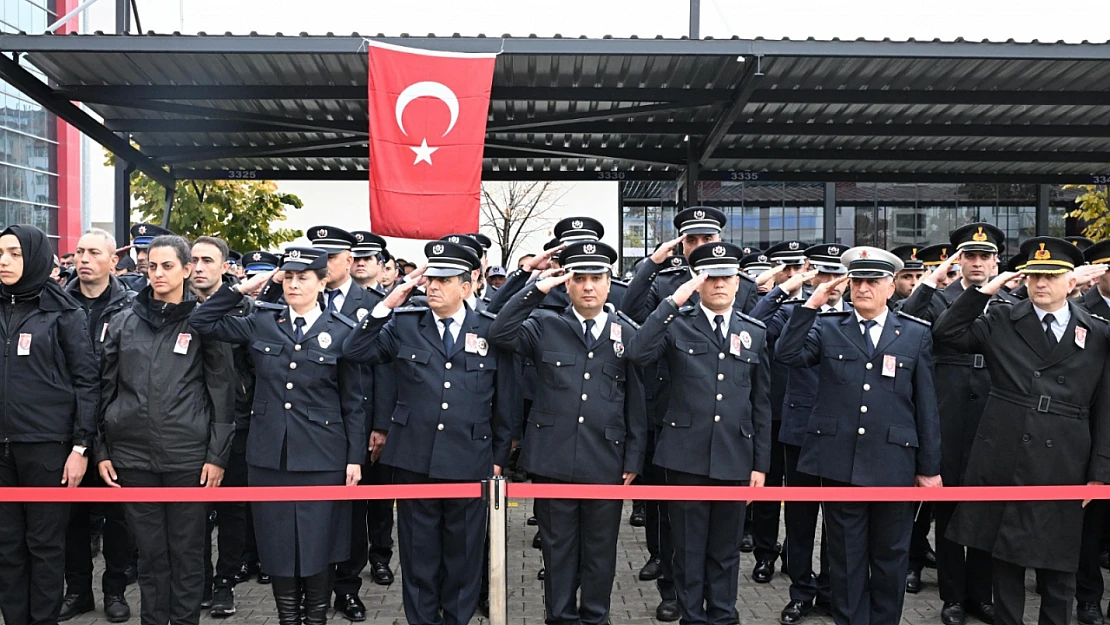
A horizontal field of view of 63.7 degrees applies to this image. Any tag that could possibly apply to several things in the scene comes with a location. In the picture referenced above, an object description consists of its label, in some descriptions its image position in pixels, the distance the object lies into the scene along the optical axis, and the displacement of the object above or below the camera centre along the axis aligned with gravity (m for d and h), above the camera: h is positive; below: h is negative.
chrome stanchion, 4.34 -1.21
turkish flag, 7.32 +1.22
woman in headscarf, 4.88 -0.64
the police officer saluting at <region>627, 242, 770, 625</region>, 4.96 -0.76
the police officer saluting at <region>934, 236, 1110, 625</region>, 4.88 -0.67
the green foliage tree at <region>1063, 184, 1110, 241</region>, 16.83 +1.65
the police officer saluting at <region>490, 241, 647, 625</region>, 4.89 -0.70
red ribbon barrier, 4.50 -1.00
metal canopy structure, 8.52 +2.26
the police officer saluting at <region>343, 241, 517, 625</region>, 5.02 -0.73
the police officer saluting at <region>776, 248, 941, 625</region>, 5.02 -0.77
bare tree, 26.77 +2.65
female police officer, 4.73 -0.70
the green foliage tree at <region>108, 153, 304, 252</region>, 21.50 +2.28
